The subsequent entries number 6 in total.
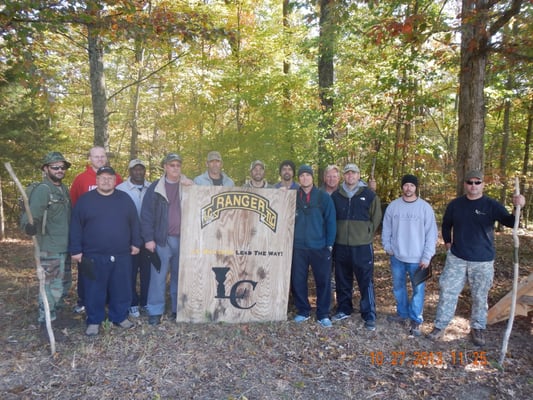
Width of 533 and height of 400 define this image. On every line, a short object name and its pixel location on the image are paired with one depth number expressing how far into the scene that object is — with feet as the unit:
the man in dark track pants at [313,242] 16.43
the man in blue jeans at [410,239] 15.94
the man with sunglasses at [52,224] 14.90
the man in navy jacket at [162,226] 16.02
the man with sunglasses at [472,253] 15.06
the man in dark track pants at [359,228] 16.51
